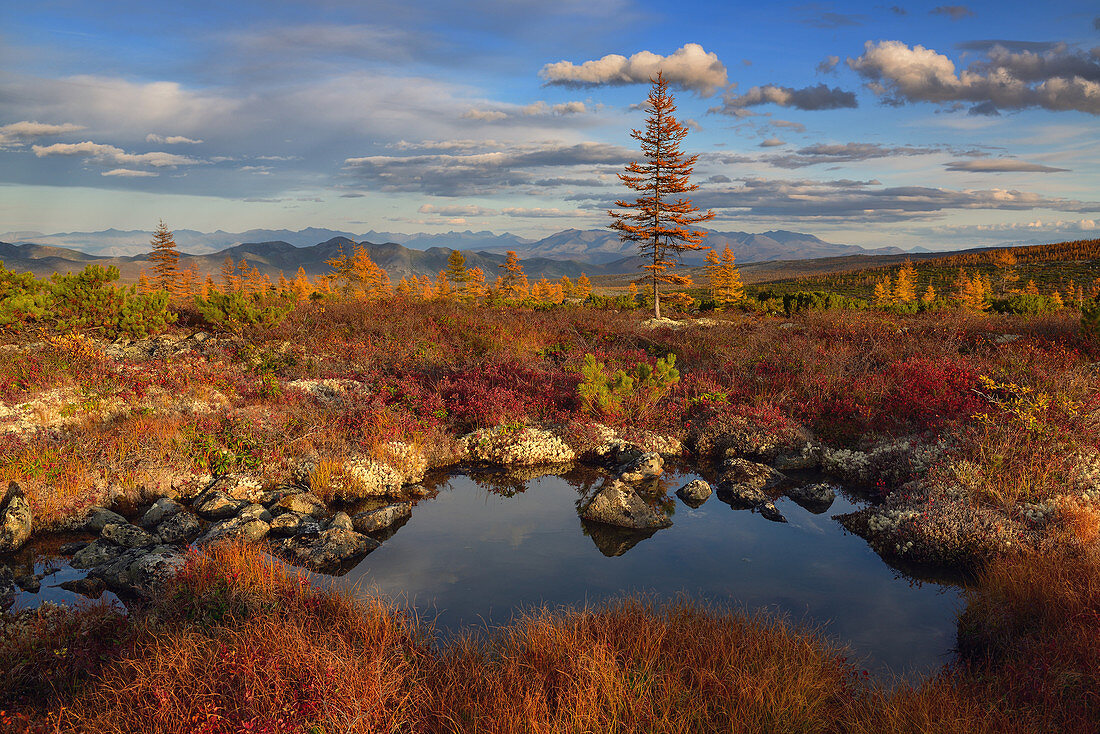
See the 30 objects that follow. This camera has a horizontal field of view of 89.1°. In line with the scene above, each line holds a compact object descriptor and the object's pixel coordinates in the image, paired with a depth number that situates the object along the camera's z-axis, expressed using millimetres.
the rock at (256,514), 8976
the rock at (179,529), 8469
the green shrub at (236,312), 17422
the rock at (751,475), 10734
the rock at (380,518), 9078
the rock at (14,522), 8141
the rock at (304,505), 9445
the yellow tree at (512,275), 75231
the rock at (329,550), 7863
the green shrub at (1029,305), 24861
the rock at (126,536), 8219
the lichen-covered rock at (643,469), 11016
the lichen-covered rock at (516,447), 12156
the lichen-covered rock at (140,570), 6879
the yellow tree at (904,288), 70562
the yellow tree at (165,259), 74438
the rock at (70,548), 8094
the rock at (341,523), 8711
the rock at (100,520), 8656
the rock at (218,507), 9375
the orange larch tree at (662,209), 39375
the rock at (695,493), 10219
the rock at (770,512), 9475
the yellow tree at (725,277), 70500
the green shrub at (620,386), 13109
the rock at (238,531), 8184
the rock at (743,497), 9930
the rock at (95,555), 7727
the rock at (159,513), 8938
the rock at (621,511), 9188
